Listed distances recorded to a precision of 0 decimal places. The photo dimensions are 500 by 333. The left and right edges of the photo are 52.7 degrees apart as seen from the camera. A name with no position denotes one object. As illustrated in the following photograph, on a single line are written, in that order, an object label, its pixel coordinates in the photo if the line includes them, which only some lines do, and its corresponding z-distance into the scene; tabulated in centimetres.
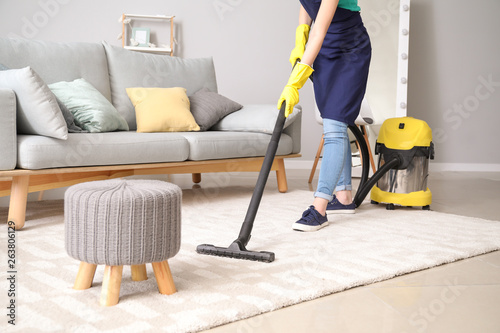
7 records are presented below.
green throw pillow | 260
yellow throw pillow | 289
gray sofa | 213
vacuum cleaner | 273
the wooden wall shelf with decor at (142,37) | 445
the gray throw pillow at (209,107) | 312
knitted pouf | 123
